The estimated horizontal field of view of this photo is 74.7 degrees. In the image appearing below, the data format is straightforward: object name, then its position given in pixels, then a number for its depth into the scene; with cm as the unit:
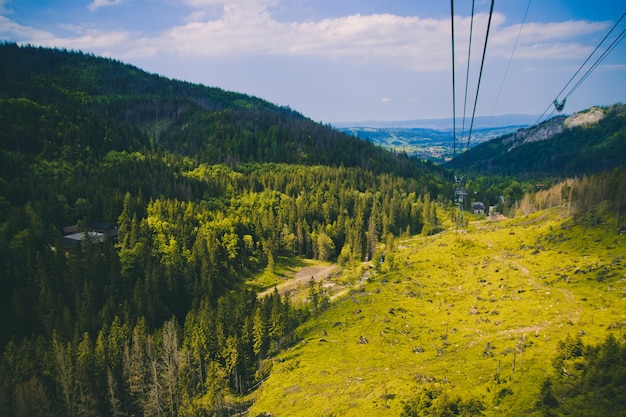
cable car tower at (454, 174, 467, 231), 17551
